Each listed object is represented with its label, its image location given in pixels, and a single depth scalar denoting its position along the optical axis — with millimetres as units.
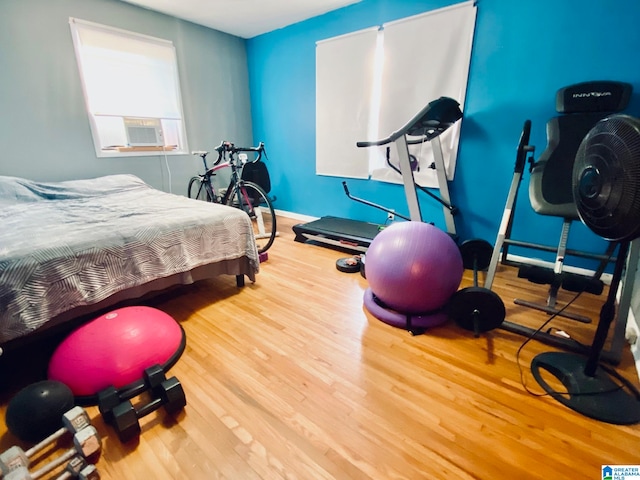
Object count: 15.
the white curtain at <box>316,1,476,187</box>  2713
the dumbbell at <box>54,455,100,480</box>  977
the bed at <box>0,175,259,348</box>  1317
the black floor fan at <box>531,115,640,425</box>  1020
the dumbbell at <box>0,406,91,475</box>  944
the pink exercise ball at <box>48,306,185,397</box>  1298
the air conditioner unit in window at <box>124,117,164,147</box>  3531
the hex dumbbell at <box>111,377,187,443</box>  1110
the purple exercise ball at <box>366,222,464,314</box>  1678
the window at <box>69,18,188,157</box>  3184
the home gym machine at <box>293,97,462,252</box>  2322
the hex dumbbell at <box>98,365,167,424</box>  1167
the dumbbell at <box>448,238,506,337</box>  1637
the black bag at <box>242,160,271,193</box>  3363
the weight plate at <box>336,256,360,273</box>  2676
